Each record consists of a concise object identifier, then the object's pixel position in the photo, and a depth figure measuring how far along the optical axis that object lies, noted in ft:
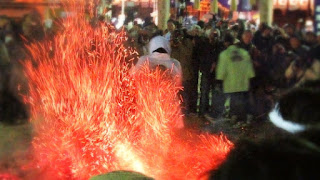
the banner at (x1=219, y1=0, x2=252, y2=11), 108.78
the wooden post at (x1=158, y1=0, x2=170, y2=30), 83.75
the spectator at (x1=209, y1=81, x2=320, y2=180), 5.24
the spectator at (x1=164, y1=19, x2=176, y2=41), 43.28
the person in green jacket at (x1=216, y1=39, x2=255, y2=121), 35.35
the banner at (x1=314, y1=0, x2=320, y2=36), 65.38
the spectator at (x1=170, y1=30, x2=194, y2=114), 38.68
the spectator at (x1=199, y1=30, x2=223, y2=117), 39.11
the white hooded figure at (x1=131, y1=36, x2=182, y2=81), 26.99
